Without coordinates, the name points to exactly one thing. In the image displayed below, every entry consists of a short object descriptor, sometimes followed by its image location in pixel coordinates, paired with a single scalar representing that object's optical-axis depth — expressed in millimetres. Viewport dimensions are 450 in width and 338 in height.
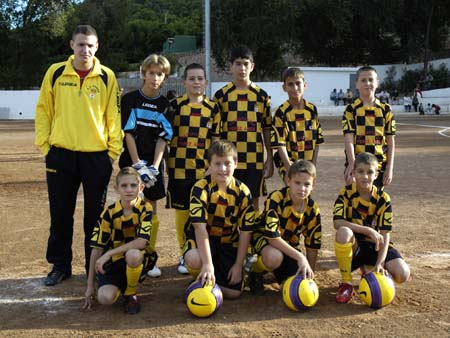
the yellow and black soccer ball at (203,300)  4293
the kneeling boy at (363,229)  4727
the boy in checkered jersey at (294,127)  5539
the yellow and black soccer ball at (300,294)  4375
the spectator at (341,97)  40219
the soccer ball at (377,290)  4430
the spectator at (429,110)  37097
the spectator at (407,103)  38938
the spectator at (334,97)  40188
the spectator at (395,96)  41966
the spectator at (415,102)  38906
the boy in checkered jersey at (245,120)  5645
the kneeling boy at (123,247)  4543
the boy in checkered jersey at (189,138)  5508
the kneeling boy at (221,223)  4664
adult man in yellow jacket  5012
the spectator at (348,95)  39062
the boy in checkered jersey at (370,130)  5668
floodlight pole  18859
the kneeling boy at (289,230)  4727
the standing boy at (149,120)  5297
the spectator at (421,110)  36875
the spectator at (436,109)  36094
